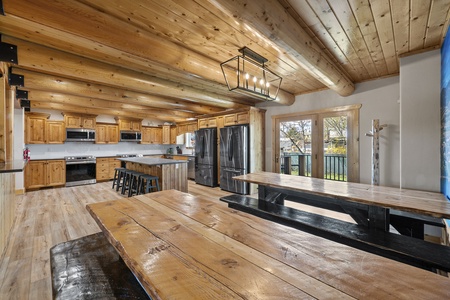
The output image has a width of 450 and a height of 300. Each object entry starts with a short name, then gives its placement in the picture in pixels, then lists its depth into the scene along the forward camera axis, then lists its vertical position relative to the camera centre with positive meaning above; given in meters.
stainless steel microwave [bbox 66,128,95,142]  6.18 +0.52
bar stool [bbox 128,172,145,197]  4.66 -0.75
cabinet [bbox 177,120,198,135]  7.80 +0.95
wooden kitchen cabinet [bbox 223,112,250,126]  5.21 +0.85
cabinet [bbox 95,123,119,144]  6.89 +0.62
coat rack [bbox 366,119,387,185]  3.54 -0.02
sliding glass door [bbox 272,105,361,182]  4.08 +0.12
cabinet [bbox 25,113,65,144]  5.64 +0.64
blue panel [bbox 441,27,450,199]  2.21 +0.35
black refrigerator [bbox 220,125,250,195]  5.06 -0.19
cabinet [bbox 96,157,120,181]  6.66 -0.59
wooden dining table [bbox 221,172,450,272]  1.45 -0.76
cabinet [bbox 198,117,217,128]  6.09 +0.88
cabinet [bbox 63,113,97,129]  6.21 +0.99
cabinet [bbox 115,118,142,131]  7.31 +1.01
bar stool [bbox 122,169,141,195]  4.73 -0.73
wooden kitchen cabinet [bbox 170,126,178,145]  8.72 +0.66
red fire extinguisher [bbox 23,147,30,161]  4.84 -0.07
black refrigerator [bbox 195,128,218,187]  5.98 -0.24
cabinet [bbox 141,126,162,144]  8.07 +0.63
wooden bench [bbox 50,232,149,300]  0.96 -0.69
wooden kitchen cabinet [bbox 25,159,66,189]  5.51 -0.66
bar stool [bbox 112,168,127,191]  5.44 -0.66
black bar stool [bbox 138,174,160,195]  4.32 -0.80
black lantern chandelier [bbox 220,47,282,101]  2.56 +1.25
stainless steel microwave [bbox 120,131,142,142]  7.31 +0.54
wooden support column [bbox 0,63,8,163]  2.56 +0.47
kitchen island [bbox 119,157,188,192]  4.52 -0.56
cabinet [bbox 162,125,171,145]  8.55 +0.69
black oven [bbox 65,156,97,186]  6.07 -0.62
